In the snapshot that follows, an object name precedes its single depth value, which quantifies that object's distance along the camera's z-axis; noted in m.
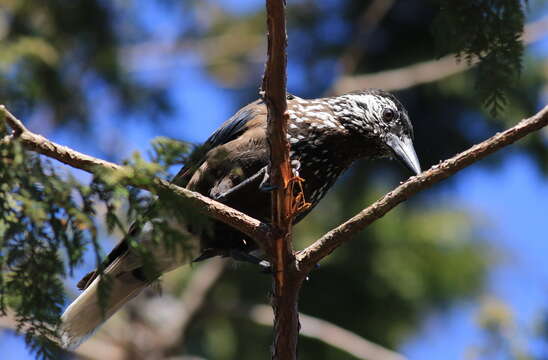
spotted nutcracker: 7.29
